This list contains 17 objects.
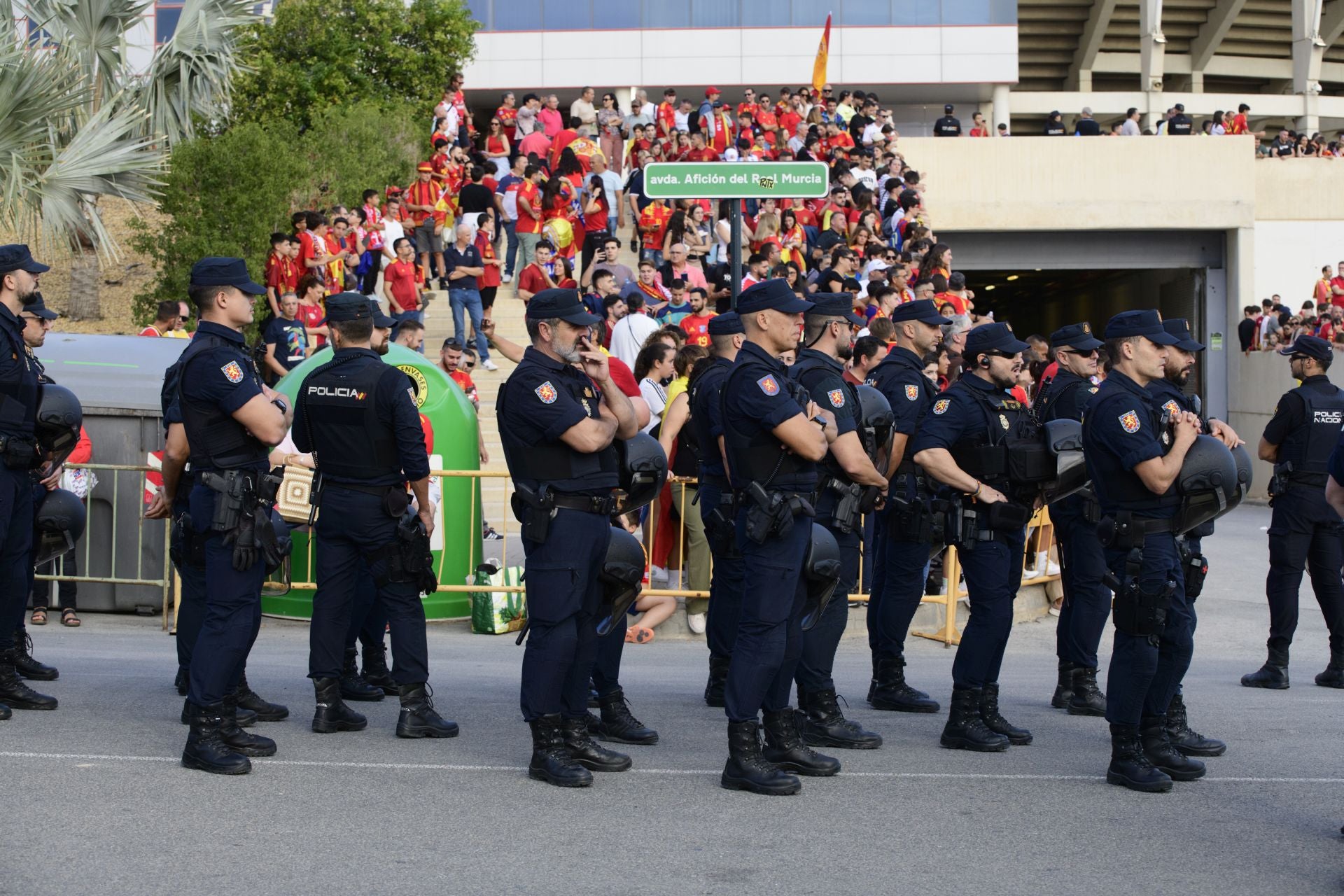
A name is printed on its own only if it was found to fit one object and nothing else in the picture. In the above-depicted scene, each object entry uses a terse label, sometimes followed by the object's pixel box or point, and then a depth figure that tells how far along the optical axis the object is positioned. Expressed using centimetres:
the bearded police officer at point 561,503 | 603
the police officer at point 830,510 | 658
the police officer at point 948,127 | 3158
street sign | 1025
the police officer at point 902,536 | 777
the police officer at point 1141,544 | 605
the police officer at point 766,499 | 591
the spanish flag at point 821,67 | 2481
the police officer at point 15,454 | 671
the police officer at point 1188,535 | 626
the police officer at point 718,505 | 658
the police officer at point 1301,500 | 881
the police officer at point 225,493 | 601
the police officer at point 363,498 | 646
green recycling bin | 1023
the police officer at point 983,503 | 688
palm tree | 1527
